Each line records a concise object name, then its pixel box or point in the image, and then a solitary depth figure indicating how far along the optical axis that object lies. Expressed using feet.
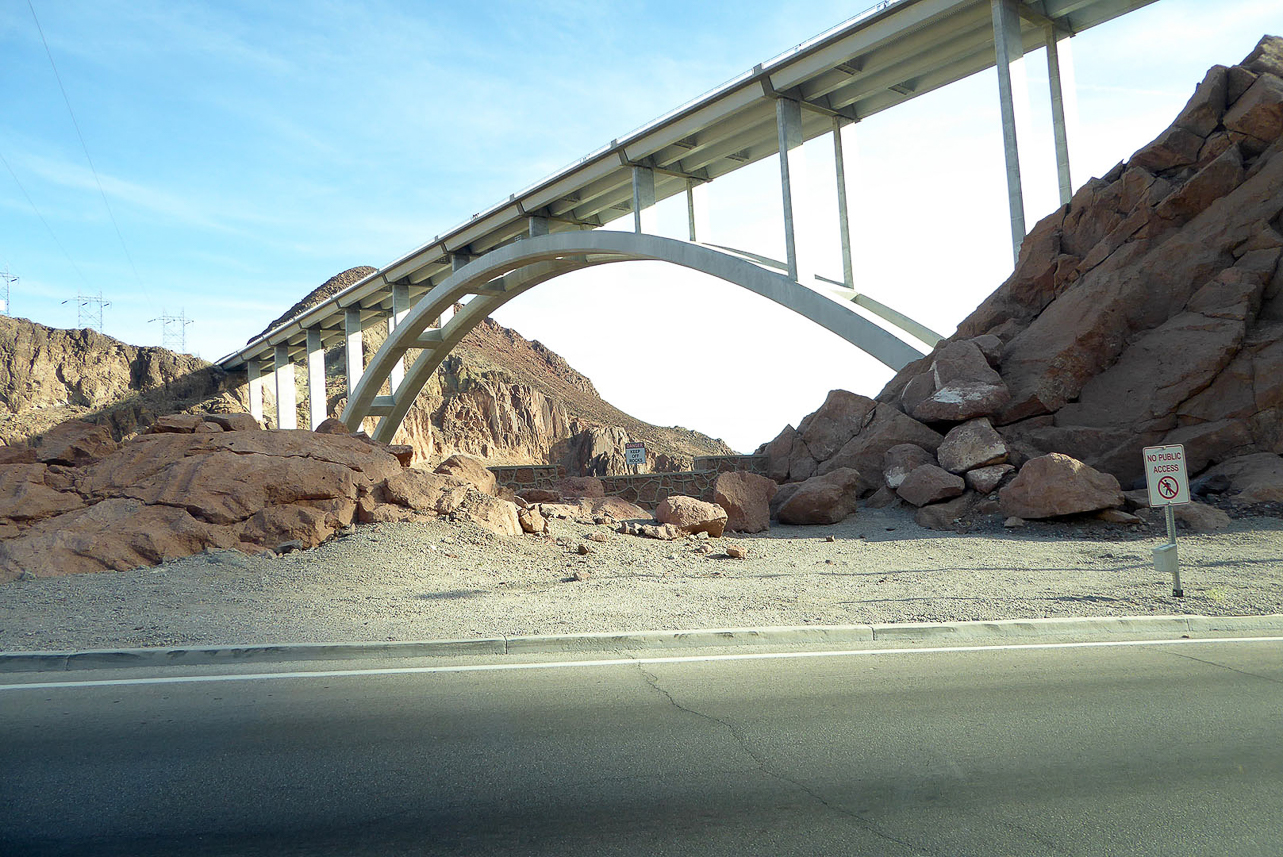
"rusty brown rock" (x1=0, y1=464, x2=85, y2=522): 33.19
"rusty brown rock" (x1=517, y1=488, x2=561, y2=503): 52.60
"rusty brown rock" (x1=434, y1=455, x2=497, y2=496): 40.60
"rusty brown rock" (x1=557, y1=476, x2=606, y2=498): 56.80
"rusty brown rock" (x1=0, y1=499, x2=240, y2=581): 29.76
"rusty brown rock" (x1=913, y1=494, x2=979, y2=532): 39.93
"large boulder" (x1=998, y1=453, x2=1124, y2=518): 36.47
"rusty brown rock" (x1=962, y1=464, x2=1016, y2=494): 40.93
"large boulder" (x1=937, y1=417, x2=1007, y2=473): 41.50
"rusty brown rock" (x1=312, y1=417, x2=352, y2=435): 41.42
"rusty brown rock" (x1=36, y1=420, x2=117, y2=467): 38.27
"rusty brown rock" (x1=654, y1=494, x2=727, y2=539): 40.09
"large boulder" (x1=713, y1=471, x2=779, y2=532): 42.45
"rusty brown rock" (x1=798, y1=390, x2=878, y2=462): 50.96
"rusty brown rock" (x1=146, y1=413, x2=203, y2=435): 39.88
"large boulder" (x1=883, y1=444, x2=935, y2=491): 44.27
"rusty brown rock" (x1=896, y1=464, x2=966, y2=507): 41.55
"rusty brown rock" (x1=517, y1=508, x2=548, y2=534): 37.93
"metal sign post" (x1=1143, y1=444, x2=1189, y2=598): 25.25
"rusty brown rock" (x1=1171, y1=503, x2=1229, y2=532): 34.47
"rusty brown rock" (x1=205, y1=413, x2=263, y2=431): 39.88
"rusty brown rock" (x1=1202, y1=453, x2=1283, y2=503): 35.88
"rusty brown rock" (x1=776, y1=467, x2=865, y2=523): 42.93
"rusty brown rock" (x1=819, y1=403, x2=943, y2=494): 45.75
